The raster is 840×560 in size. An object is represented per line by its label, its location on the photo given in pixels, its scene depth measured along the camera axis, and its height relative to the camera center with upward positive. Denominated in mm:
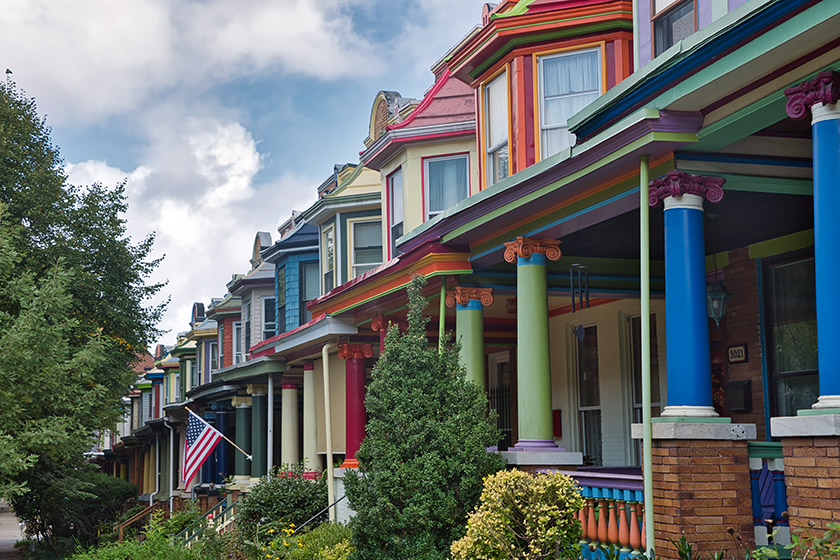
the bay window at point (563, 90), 12906 +3826
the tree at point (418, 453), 10375 -967
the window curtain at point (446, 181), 17770 +3569
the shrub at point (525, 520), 8914 -1483
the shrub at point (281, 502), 17594 -2511
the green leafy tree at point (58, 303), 20016 +1833
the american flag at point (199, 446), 23484 -1869
